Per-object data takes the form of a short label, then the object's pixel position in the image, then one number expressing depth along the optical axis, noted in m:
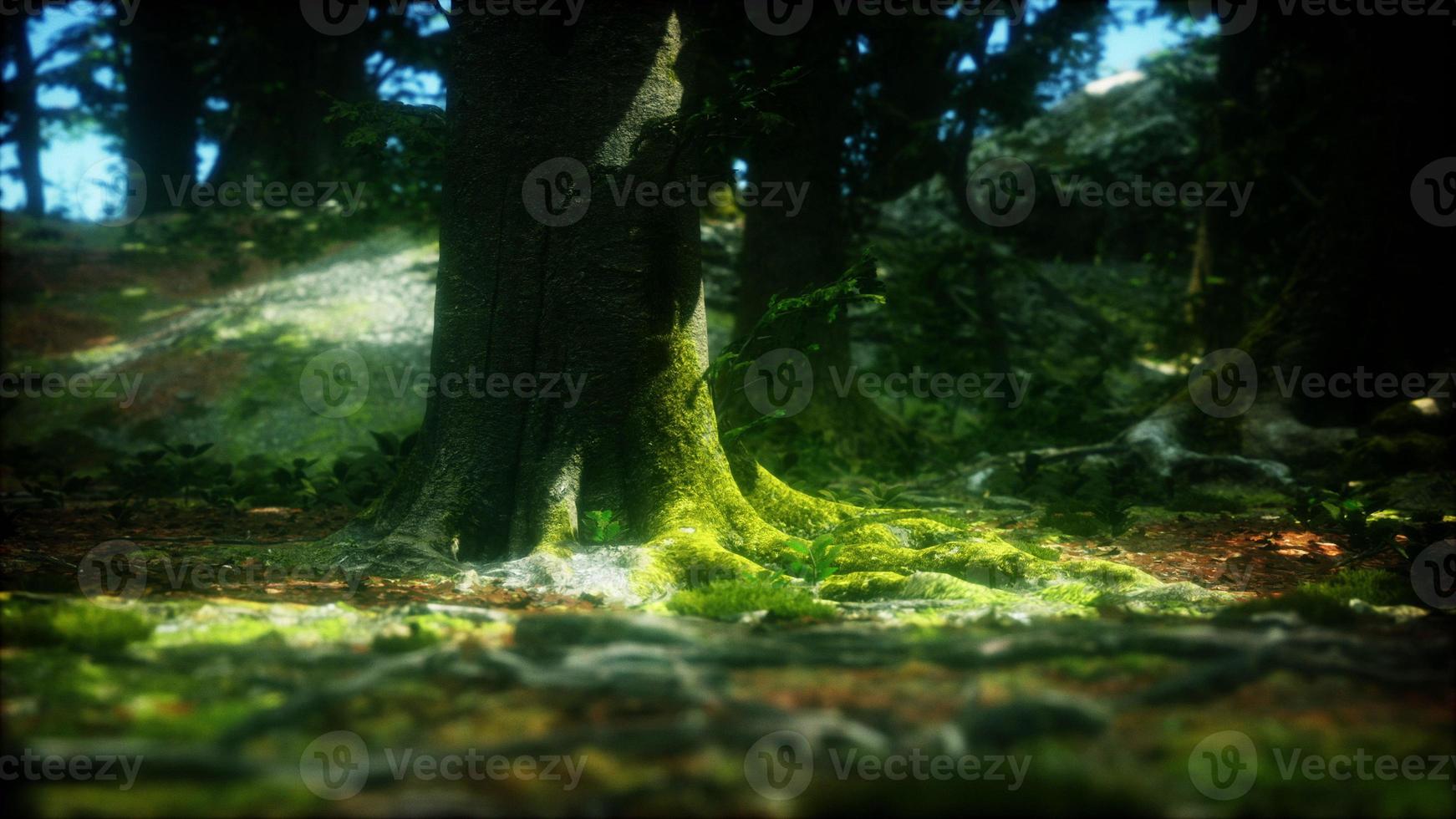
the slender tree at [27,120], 24.52
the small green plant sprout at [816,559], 5.07
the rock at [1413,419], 8.32
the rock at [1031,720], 2.50
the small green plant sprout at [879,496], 7.32
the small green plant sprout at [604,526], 5.34
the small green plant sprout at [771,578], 4.87
